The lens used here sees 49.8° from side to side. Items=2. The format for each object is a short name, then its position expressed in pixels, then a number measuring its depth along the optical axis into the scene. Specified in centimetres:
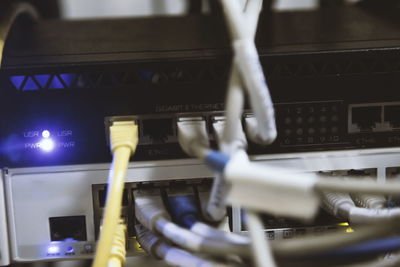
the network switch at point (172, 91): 46
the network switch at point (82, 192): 48
